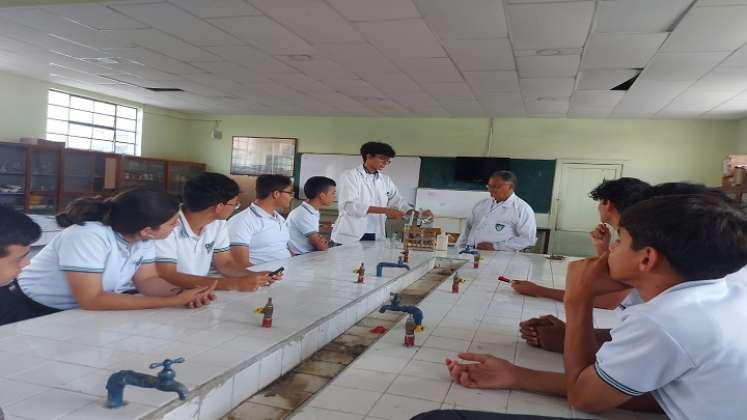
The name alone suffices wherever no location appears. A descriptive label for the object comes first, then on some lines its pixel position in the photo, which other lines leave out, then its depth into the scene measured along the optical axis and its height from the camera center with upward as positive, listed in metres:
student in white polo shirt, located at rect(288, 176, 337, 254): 3.80 -0.30
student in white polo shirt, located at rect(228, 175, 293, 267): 3.04 -0.30
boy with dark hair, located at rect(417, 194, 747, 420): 0.88 -0.20
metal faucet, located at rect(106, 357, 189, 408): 0.96 -0.44
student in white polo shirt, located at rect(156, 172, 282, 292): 2.07 -0.35
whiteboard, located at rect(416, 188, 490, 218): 8.48 -0.17
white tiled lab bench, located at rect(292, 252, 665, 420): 1.10 -0.49
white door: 7.97 -0.10
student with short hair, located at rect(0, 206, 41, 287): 1.49 -0.28
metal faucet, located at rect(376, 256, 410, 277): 2.61 -0.44
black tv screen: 8.26 +0.47
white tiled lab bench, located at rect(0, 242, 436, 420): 0.99 -0.50
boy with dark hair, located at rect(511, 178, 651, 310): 1.78 +0.00
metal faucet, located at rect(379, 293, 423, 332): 1.67 -0.43
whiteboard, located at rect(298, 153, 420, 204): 8.84 +0.28
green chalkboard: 8.15 +0.28
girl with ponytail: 1.74 -0.32
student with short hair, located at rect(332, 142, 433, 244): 4.05 -0.15
